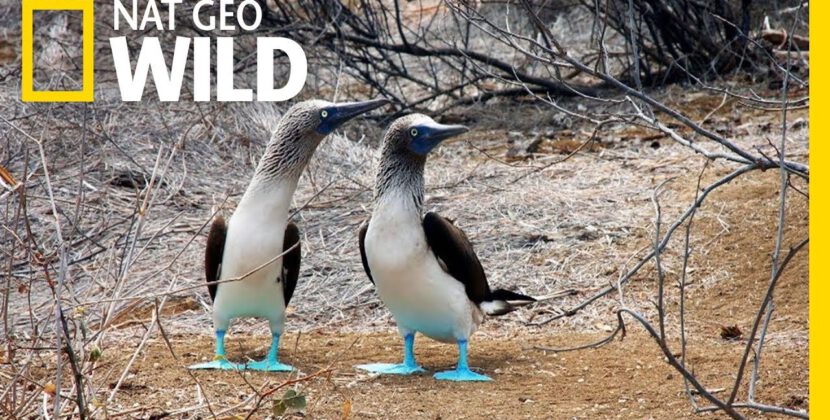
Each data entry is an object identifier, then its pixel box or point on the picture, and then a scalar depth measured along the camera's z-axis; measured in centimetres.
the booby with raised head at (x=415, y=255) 1016
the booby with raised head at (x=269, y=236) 1034
